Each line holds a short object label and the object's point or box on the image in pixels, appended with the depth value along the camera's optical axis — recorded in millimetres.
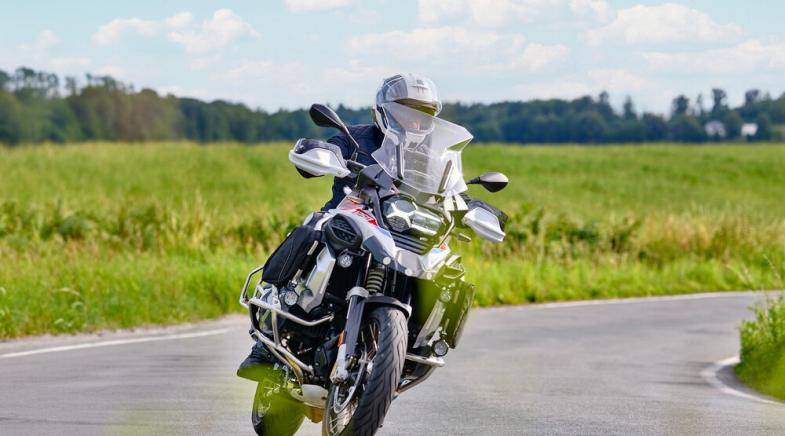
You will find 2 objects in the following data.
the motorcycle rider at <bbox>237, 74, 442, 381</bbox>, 12753
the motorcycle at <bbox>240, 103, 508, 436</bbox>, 11591
